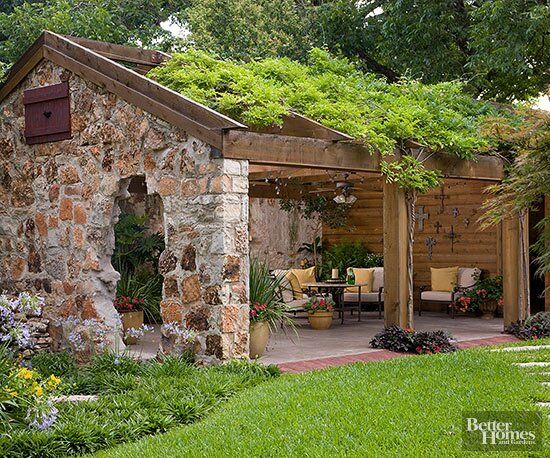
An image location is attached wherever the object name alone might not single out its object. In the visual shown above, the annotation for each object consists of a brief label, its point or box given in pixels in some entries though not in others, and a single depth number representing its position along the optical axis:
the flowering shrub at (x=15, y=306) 6.68
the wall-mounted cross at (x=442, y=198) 15.89
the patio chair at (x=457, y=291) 14.78
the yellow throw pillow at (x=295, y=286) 13.73
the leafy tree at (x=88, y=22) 16.73
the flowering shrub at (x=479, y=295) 14.48
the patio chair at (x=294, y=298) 13.19
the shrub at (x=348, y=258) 16.55
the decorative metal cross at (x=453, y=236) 15.73
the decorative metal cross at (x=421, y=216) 16.17
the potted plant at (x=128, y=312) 12.10
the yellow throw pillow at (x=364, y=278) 15.23
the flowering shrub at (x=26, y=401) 6.42
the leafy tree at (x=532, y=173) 7.88
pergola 8.98
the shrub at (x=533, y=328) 11.69
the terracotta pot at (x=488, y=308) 14.59
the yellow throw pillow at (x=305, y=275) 15.22
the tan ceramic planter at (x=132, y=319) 12.05
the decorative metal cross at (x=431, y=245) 16.11
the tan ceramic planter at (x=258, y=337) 9.87
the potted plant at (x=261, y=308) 9.88
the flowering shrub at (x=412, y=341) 10.51
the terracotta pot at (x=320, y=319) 12.92
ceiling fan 15.14
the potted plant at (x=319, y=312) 12.91
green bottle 13.99
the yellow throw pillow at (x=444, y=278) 15.31
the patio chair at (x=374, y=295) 14.70
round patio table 13.64
